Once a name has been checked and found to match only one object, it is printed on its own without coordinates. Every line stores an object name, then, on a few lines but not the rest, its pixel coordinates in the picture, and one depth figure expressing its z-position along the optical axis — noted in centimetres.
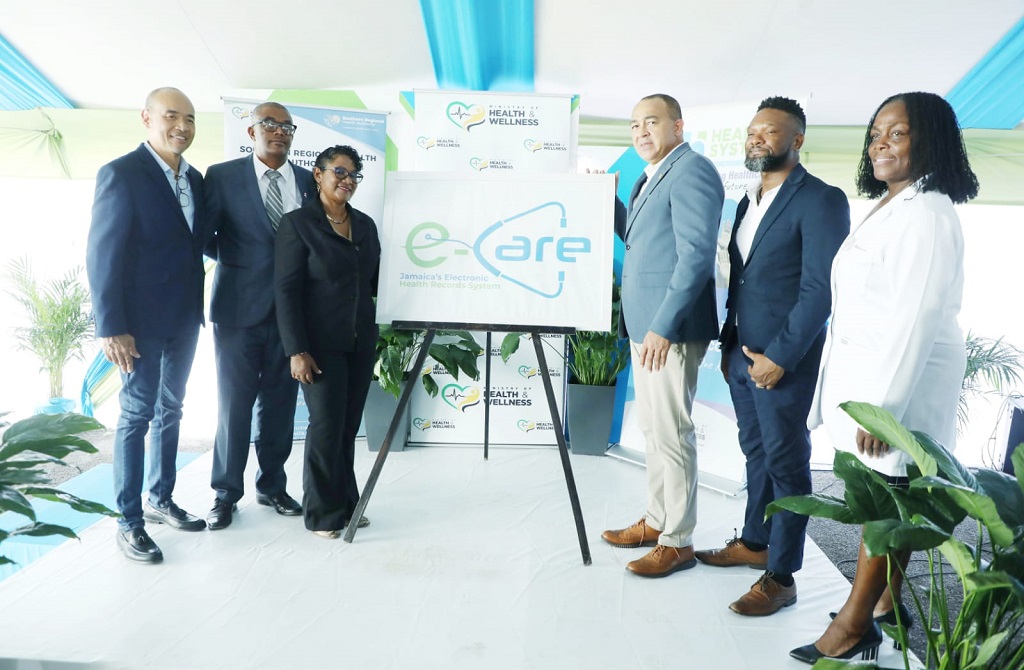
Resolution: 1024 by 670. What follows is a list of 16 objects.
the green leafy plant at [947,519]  131
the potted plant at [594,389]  404
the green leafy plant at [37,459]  158
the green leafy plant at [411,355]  378
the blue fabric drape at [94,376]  478
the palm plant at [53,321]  463
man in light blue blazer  231
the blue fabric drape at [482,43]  363
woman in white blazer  170
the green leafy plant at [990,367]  448
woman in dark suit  258
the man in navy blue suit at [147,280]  244
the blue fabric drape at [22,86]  406
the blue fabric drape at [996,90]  357
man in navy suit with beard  214
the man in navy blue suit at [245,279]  279
